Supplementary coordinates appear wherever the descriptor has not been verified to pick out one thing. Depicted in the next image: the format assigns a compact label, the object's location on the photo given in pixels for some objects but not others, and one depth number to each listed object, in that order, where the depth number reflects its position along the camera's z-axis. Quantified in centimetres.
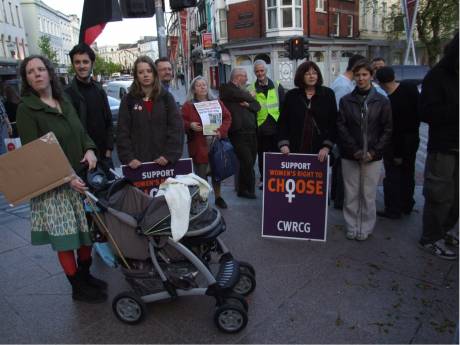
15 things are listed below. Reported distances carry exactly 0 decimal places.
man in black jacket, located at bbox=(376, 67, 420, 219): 452
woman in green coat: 295
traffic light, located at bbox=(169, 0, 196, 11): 686
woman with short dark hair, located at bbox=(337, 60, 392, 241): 410
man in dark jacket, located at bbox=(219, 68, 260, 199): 552
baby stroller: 283
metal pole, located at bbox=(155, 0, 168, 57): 686
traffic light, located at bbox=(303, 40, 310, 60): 1686
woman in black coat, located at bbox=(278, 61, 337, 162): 432
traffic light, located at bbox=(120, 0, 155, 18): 650
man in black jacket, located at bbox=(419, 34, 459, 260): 347
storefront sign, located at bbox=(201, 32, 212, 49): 3108
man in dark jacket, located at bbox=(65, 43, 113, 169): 396
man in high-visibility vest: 578
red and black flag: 479
